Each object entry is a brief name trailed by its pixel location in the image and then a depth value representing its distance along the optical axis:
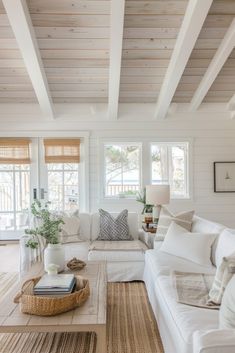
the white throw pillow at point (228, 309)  1.48
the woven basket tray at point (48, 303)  1.90
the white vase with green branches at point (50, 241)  2.68
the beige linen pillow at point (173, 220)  3.77
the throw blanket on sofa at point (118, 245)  3.76
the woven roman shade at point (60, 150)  5.95
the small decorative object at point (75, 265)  2.80
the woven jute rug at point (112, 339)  2.33
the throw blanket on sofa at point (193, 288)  2.03
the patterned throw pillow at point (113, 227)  4.22
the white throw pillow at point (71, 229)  4.11
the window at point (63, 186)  6.07
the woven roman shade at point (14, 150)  5.94
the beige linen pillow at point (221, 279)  1.93
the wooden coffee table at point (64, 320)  1.78
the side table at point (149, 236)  4.13
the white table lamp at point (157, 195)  4.33
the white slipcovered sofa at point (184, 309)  1.29
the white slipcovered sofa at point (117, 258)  3.68
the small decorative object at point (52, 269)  2.36
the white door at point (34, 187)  6.03
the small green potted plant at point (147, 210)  4.66
